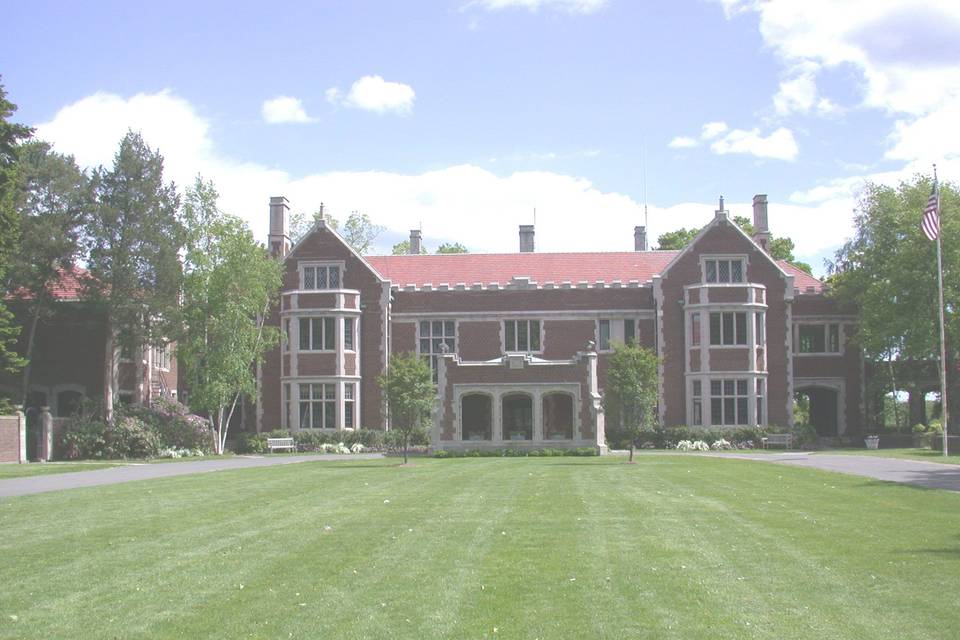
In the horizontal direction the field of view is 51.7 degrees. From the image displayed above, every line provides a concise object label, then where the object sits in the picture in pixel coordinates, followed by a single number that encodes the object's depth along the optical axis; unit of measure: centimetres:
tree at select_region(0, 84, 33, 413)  3219
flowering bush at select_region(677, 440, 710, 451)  4166
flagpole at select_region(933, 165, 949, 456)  3475
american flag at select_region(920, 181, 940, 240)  3362
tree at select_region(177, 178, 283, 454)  4181
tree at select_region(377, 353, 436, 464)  3409
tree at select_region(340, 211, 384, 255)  7409
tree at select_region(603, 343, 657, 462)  3164
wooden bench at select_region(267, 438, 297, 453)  4225
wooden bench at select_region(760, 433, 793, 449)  4172
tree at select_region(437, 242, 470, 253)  7912
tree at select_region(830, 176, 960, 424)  4209
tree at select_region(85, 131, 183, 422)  3984
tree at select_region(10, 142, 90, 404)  3819
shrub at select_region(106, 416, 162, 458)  3856
